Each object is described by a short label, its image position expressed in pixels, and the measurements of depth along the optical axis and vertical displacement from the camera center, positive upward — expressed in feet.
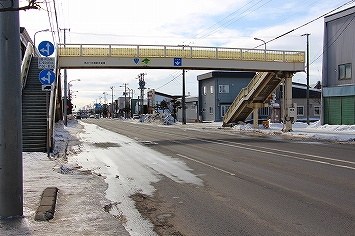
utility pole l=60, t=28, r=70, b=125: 152.66 +6.42
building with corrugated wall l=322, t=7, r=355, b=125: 105.19 +11.70
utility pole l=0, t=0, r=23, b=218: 19.39 -0.57
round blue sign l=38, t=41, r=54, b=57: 44.93 +7.54
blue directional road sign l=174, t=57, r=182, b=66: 91.25 +11.87
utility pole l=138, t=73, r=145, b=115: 309.83 +23.59
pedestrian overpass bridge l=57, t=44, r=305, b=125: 87.61 +12.38
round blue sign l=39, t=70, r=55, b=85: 45.52 +4.12
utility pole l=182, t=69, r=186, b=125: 181.46 +7.44
